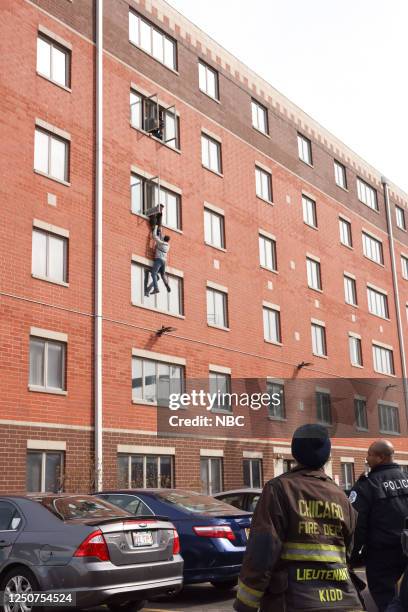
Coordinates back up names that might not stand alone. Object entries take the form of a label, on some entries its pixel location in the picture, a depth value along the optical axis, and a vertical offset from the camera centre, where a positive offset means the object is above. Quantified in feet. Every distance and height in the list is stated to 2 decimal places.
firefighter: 11.84 -1.17
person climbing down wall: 78.69 +22.35
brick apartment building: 67.26 +24.07
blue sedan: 32.55 -2.44
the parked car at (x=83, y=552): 25.59 -2.63
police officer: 17.44 -1.39
